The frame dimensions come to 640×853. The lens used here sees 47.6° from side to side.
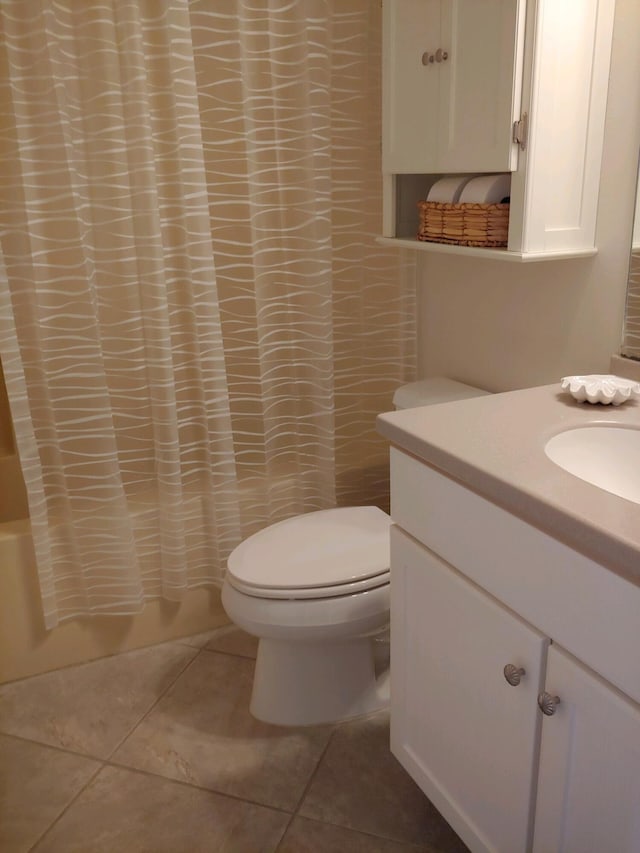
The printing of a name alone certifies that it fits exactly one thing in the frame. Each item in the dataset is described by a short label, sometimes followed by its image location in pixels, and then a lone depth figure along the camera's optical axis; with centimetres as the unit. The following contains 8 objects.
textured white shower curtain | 170
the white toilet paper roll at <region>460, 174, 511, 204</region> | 153
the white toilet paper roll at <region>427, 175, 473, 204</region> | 162
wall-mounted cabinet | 135
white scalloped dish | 130
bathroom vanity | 89
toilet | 162
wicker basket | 151
